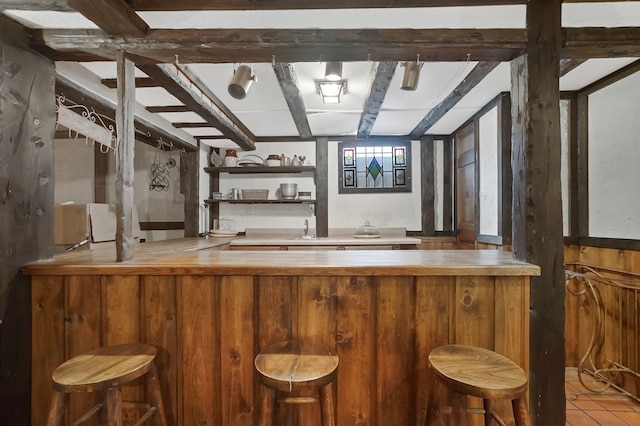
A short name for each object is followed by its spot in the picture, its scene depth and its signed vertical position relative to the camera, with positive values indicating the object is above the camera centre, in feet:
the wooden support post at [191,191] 13.61 +0.94
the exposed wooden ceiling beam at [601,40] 5.02 +2.73
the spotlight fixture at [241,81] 6.54 +2.73
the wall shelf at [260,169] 14.08 +1.94
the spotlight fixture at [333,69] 6.75 +3.08
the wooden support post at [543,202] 4.81 +0.14
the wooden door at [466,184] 11.87 +1.10
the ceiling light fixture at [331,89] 8.34 +3.36
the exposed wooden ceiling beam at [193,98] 6.73 +2.96
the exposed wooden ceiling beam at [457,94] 7.41 +3.31
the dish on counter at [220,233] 13.55 -0.87
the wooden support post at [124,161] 5.22 +0.87
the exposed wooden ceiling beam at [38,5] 4.41 +2.96
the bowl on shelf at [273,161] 14.10 +2.29
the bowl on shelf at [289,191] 14.02 +0.95
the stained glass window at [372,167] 14.60 +2.06
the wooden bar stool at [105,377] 3.61 -1.91
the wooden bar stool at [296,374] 3.53 -1.85
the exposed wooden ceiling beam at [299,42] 5.12 +2.79
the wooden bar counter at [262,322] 4.70 -1.65
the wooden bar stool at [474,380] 3.45 -1.90
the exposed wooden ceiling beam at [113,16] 4.41 +2.94
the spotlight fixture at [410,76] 6.46 +2.80
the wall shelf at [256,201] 14.02 +0.50
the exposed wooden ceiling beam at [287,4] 5.23 +3.47
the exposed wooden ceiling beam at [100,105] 7.15 +2.80
